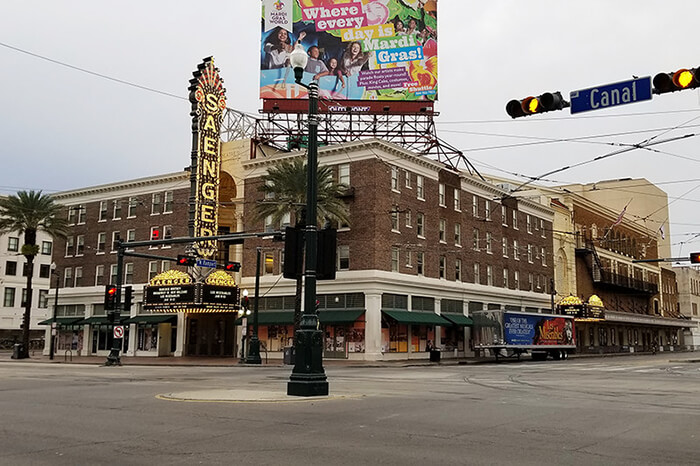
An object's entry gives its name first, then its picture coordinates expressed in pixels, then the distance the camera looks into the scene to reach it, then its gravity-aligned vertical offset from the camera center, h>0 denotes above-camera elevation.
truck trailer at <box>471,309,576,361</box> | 49.44 +0.66
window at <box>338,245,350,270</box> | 50.34 +6.04
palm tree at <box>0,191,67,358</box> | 55.12 +9.73
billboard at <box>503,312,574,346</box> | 49.62 +1.00
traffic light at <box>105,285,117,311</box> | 38.50 +2.24
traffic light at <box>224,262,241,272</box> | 40.52 +4.29
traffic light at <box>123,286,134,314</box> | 38.03 +2.25
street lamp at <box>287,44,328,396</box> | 17.12 +0.16
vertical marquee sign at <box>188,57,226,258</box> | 49.72 +13.46
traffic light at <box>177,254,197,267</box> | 36.28 +4.13
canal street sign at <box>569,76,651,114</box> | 14.20 +5.24
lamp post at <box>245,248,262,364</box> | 42.88 -0.59
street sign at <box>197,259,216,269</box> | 37.31 +4.14
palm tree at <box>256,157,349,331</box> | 45.22 +9.77
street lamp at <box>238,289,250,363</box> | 43.44 +1.85
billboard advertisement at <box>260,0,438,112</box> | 55.34 +23.61
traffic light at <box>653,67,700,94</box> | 13.64 +5.25
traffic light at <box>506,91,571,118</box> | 15.24 +5.32
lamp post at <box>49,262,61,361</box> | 52.34 +0.57
